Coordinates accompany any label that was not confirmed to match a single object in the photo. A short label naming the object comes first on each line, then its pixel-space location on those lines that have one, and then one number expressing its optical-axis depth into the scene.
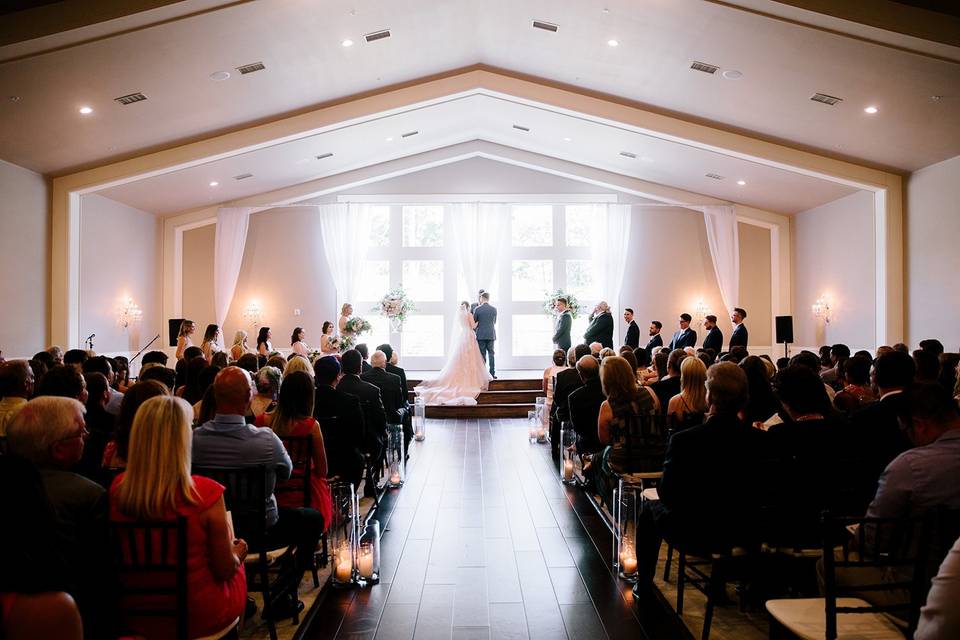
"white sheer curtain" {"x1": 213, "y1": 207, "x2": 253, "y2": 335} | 13.66
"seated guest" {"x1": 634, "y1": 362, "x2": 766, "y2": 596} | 3.02
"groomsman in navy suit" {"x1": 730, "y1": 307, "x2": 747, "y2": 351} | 10.91
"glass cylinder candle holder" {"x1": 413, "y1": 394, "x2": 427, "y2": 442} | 8.66
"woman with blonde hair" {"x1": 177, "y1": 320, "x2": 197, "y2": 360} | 9.17
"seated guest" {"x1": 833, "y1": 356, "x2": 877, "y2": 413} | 4.66
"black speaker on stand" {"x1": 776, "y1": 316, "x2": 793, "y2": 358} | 12.62
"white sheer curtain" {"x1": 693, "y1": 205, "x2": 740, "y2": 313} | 13.93
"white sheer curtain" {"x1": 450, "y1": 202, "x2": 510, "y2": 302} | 14.45
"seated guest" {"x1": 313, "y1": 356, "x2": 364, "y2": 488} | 4.52
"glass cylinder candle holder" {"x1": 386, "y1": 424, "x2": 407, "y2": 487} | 6.18
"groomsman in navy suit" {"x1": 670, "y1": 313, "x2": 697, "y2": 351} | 10.93
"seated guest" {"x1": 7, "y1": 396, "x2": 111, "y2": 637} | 1.78
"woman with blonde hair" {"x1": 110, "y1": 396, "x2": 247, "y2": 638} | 2.03
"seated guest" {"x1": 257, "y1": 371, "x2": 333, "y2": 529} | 3.50
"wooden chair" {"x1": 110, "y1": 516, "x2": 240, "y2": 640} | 2.04
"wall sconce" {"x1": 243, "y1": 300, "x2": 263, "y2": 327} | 14.08
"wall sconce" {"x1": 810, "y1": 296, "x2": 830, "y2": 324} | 12.06
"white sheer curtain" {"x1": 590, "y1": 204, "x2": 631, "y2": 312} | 14.34
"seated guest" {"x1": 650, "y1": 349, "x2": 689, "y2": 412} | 5.30
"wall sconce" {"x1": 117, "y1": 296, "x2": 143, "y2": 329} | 11.70
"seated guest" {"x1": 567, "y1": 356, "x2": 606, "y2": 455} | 5.47
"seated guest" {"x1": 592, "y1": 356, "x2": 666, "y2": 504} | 4.24
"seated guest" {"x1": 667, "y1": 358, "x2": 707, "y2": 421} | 4.08
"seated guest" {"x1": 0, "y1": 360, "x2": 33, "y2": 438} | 3.73
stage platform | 10.92
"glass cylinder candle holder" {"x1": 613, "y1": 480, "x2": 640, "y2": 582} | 3.82
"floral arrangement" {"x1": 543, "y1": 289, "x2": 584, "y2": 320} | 13.54
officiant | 11.42
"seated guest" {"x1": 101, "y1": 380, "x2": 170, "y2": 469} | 2.68
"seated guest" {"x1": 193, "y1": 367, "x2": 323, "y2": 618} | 2.93
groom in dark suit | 12.33
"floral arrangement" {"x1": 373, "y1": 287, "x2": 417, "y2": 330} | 13.52
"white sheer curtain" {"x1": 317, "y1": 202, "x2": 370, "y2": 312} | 14.16
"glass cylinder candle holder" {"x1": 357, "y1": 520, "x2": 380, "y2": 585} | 3.76
